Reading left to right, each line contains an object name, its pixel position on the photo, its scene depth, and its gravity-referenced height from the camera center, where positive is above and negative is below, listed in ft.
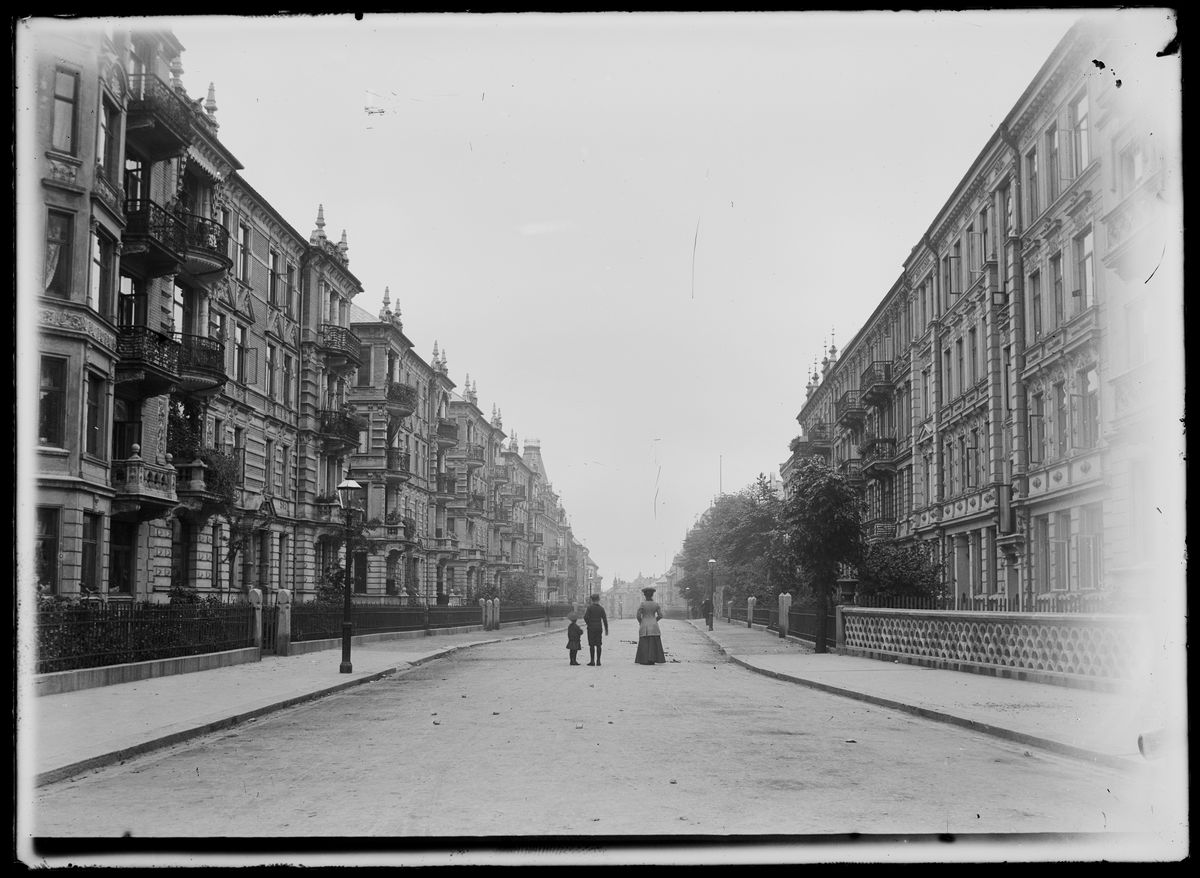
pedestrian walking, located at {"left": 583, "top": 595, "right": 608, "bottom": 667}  86.58 -6.81
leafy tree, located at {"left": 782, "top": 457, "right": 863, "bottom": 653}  101.40 +0.42
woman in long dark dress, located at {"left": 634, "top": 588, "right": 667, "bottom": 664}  86.69 -7.84
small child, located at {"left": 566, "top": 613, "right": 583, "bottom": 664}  87.20 -7.89
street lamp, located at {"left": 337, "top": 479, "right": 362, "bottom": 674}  72.49 -3.25
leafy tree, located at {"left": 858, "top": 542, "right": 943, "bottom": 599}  110.22 -3.97
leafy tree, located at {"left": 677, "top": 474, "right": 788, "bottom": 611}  170.09 -3.18
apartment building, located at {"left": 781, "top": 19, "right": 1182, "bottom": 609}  74.64 +15.73
